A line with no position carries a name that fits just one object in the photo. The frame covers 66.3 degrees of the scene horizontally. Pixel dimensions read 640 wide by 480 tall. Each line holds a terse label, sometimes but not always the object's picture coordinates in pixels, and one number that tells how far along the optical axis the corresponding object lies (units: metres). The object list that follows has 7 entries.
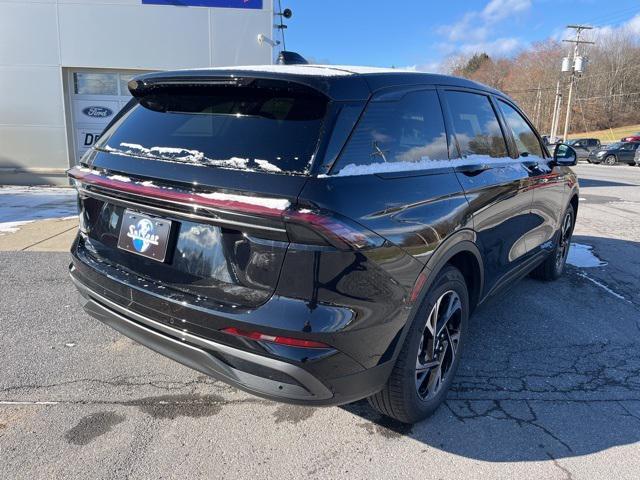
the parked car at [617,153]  30.44
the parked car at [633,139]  31.33
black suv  1.96
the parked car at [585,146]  34.56
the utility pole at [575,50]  46.52
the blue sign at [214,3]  10.28
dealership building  10.47
